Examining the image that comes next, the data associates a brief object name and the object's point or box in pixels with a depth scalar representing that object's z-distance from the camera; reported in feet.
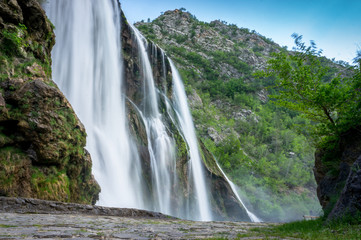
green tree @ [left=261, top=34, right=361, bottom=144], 21.90
